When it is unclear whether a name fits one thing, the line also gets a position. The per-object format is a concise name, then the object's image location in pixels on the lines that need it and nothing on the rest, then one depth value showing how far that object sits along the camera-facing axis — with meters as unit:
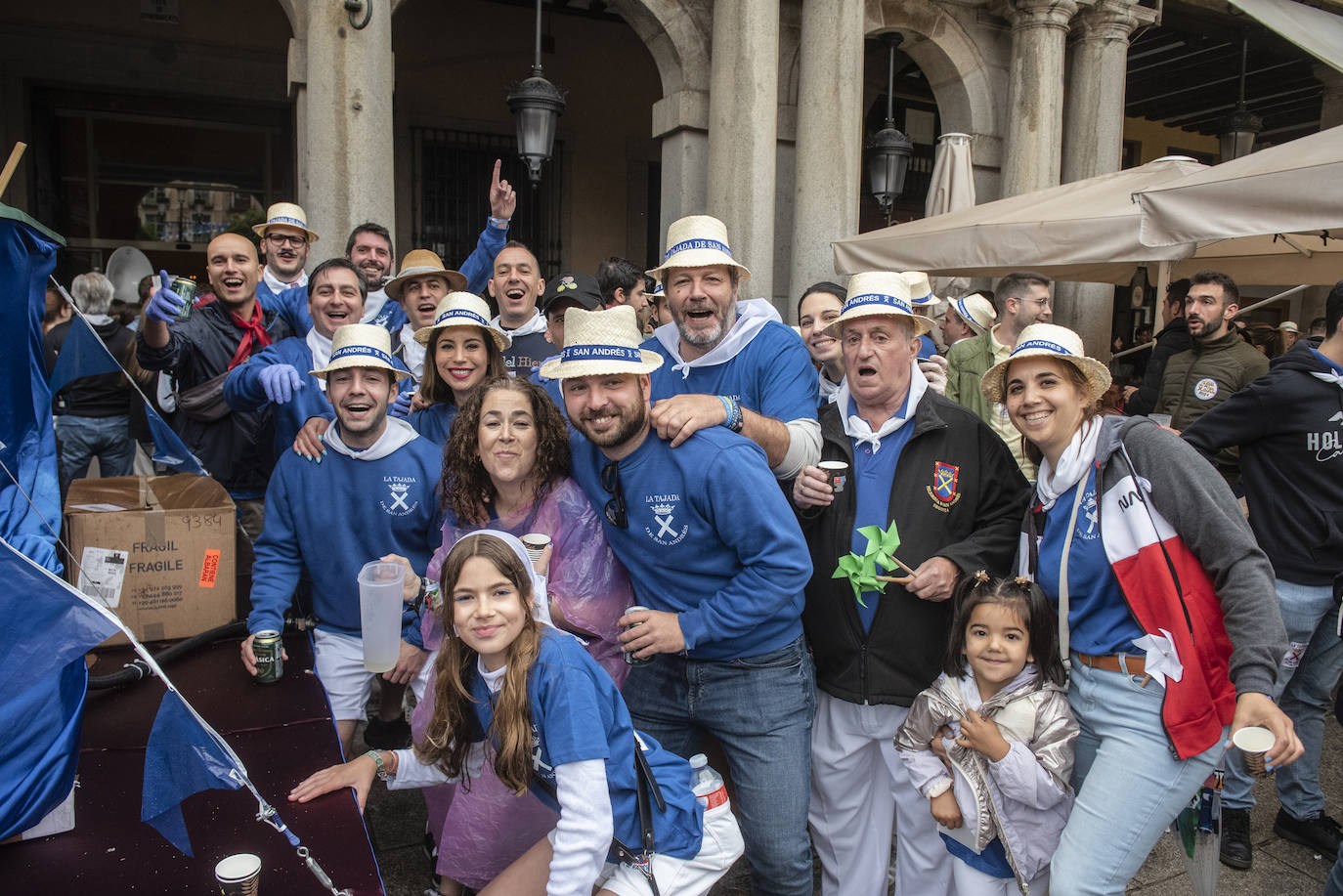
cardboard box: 3.26
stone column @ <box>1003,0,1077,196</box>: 9.16
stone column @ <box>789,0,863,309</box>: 7.87
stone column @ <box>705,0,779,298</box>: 7.60
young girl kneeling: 2.29
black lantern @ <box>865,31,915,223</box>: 9.05
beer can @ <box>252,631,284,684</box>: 3.04
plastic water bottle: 2.62
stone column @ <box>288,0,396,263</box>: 6.27
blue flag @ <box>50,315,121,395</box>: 3.19
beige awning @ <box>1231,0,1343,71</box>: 9.27
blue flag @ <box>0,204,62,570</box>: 2.38
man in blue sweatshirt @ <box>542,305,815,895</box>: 2.70
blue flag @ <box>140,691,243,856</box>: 1.98
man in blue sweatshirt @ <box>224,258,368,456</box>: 3.87
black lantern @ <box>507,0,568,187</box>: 6.60
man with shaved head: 4.27
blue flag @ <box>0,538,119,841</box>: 1.90
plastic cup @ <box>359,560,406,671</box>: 2.73
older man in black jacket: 2.94
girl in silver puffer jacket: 2.66
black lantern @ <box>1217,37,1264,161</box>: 11.66
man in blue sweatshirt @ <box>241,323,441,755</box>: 3.39
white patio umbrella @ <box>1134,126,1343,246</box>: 4.10
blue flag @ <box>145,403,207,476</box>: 3.45
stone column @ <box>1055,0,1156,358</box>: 9.45
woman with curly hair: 2.87
